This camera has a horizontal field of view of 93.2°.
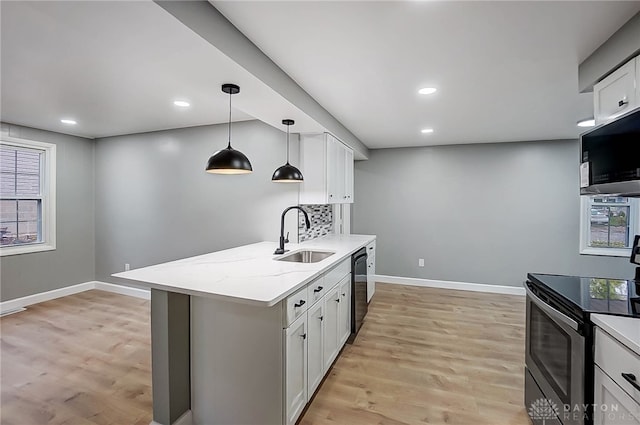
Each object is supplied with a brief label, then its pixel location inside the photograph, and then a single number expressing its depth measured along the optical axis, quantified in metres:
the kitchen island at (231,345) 1.70
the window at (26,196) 3.93
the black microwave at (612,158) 1.46
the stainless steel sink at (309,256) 3.03
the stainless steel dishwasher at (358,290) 3.12
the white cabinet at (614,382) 1.11
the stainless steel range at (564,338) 1.35
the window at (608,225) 4.18
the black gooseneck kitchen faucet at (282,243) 2.88
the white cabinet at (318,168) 3.53
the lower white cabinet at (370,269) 4.02
